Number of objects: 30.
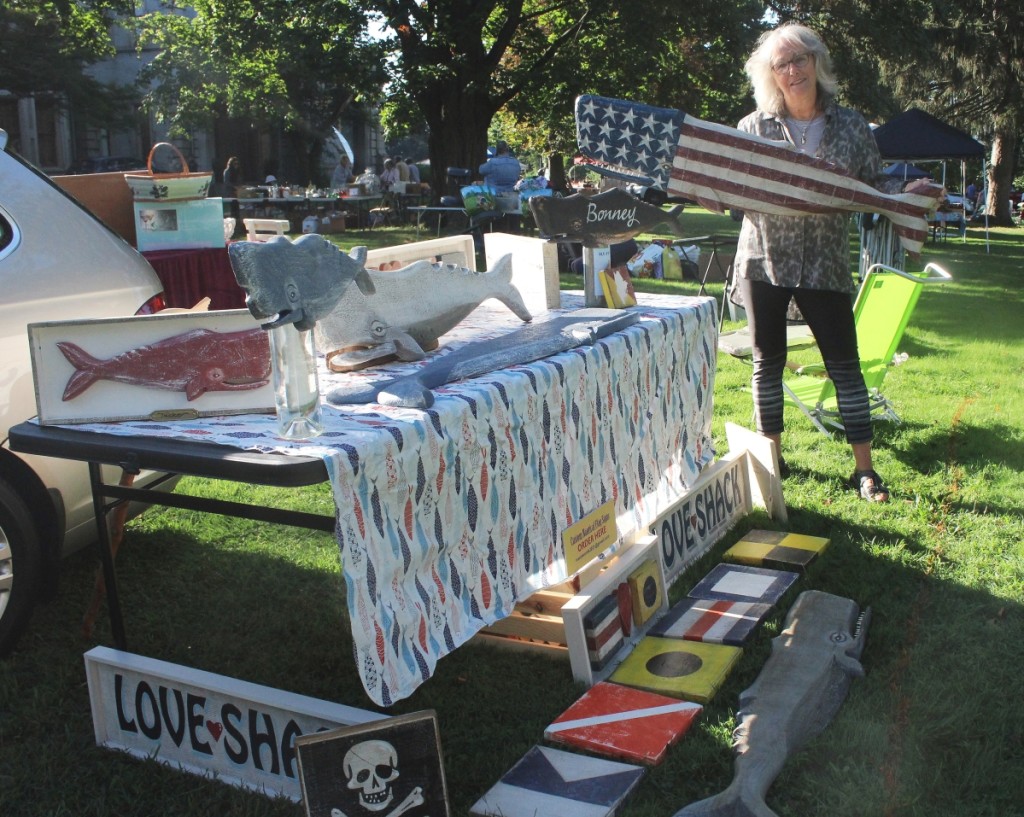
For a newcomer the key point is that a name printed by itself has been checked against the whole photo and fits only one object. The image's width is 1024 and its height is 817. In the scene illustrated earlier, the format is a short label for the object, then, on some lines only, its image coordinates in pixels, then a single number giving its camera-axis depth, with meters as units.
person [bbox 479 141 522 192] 16.72
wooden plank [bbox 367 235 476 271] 3.35
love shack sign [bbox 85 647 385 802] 2.38
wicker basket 5.02
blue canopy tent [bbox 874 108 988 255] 17.50
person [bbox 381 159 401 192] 24.08
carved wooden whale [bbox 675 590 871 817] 2.29
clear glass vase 2.16
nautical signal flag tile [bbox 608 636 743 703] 2.86
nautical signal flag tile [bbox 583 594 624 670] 2.95
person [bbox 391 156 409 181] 25.45
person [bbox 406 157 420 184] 31.42
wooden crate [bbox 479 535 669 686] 2.92
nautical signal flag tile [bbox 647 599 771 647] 3.15
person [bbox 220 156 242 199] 24.38
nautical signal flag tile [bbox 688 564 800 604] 3.46
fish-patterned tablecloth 2.17
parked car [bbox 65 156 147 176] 28.95
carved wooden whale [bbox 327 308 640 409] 2.40
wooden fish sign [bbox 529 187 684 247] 3.51
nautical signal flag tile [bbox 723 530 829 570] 3.74
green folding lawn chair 5.27
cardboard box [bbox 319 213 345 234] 19.88
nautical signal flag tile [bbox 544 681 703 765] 2.57
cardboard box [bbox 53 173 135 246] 5.26
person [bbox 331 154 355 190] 26.45
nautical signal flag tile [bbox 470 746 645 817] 2.31
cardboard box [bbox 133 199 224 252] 5.11
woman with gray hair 4.02
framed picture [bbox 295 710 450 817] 2.04
